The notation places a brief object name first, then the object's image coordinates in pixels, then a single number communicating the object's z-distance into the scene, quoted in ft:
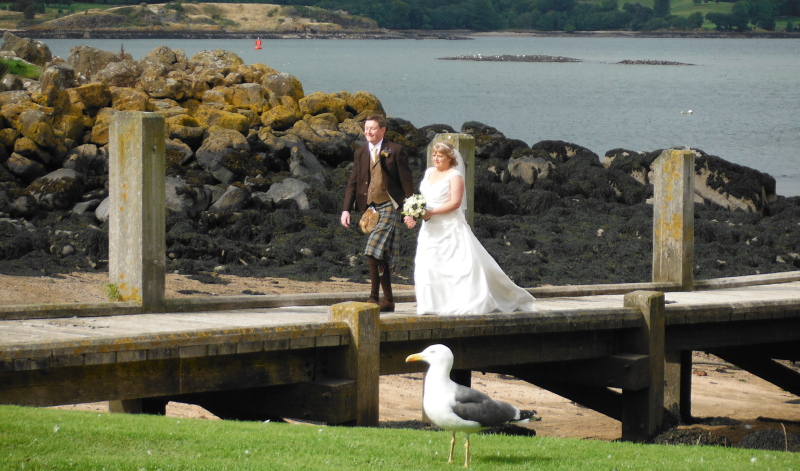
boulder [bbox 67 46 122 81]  121.29
